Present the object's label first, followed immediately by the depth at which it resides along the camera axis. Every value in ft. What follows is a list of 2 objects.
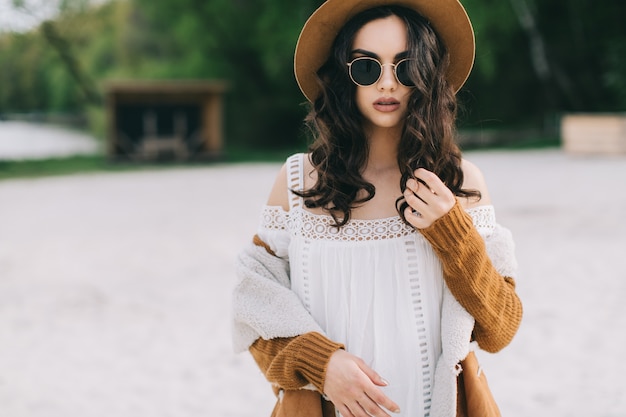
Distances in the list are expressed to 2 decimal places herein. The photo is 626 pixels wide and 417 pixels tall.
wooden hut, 61.82
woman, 5.29
